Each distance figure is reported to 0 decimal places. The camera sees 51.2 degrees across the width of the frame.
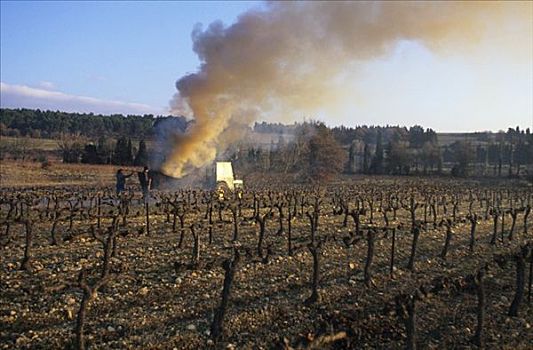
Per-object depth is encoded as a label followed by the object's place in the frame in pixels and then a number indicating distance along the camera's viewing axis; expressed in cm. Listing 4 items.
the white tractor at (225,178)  4050
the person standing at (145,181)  3568
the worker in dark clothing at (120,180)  3872
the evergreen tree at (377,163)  9000
